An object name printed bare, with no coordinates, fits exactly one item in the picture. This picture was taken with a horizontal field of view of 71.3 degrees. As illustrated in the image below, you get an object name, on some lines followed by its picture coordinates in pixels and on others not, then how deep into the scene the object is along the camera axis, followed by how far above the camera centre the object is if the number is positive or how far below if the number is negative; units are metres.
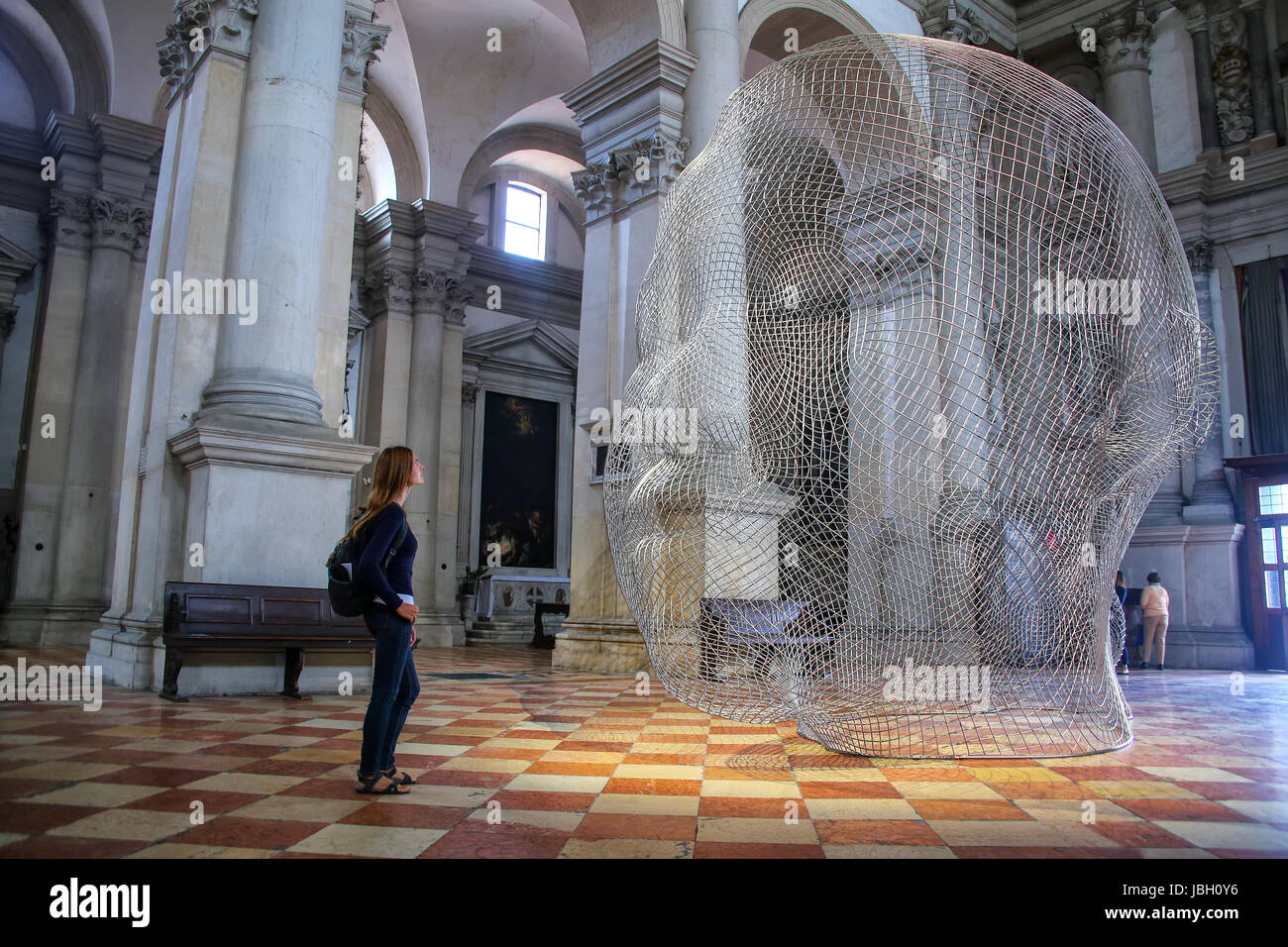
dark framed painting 20.03 +2.51
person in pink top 12.52 -0.12
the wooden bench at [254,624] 6.06 -0.24
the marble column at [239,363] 6.66 +1.80
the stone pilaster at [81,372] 13.14 +3.30
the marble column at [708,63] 10.48 +6.28
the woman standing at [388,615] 3.44 -0.09
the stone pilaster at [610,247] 10.05 +4.15
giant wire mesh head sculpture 4.17 +0.98
